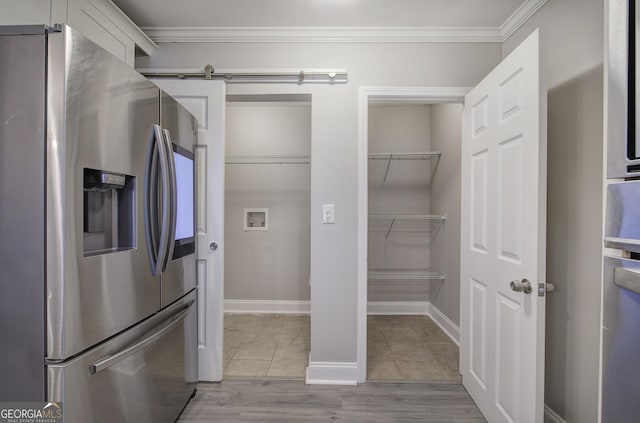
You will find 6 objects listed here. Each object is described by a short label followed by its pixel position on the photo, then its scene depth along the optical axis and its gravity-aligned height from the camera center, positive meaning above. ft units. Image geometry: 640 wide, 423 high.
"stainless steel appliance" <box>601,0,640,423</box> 2.16 -0.09
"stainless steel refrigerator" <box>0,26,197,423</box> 3.17 -0.18
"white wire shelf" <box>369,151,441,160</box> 10.55 +2.03
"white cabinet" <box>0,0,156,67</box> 4.25 +3.34
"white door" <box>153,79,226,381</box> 6.69 +0.30
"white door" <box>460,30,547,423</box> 4.31 -0.41
